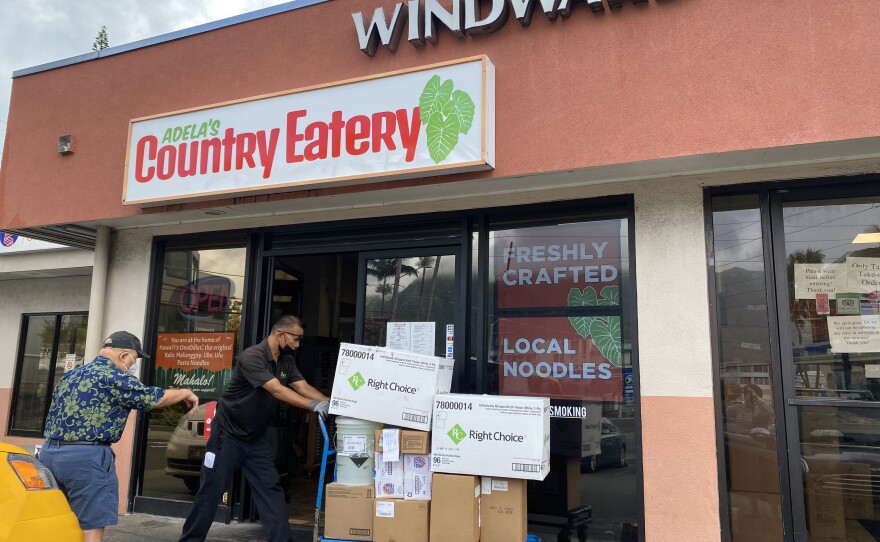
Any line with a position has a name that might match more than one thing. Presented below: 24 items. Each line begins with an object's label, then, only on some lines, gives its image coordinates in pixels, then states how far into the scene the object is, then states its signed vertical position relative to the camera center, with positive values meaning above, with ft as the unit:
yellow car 10.87 -2.29
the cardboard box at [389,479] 16.52 -2.57
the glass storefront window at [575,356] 17.28 +0.58
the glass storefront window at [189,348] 23.08 +0.79
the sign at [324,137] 17.30 +6.69
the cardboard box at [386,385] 16.66 -0.28
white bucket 16.94 -1.92
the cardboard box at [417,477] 16.38 -2.49
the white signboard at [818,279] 15.97 +2.48
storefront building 15.37 +4.83
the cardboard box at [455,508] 15.61 -3.11
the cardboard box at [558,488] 17.60 -2.93
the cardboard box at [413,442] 16.35 -1.64
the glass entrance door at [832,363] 15.15 +0.46
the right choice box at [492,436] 15.38 -1.40
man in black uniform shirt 17.66 -1.77
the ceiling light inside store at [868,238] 15.85 +3.45
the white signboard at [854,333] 15.51 +1.17
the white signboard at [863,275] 15.72 +2.54
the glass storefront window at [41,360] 33.76 +0.37
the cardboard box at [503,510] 15.58 -3.12
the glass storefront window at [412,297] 19.84 +2.36
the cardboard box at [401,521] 16.11 -3.54
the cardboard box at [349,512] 16.63 -3.45
